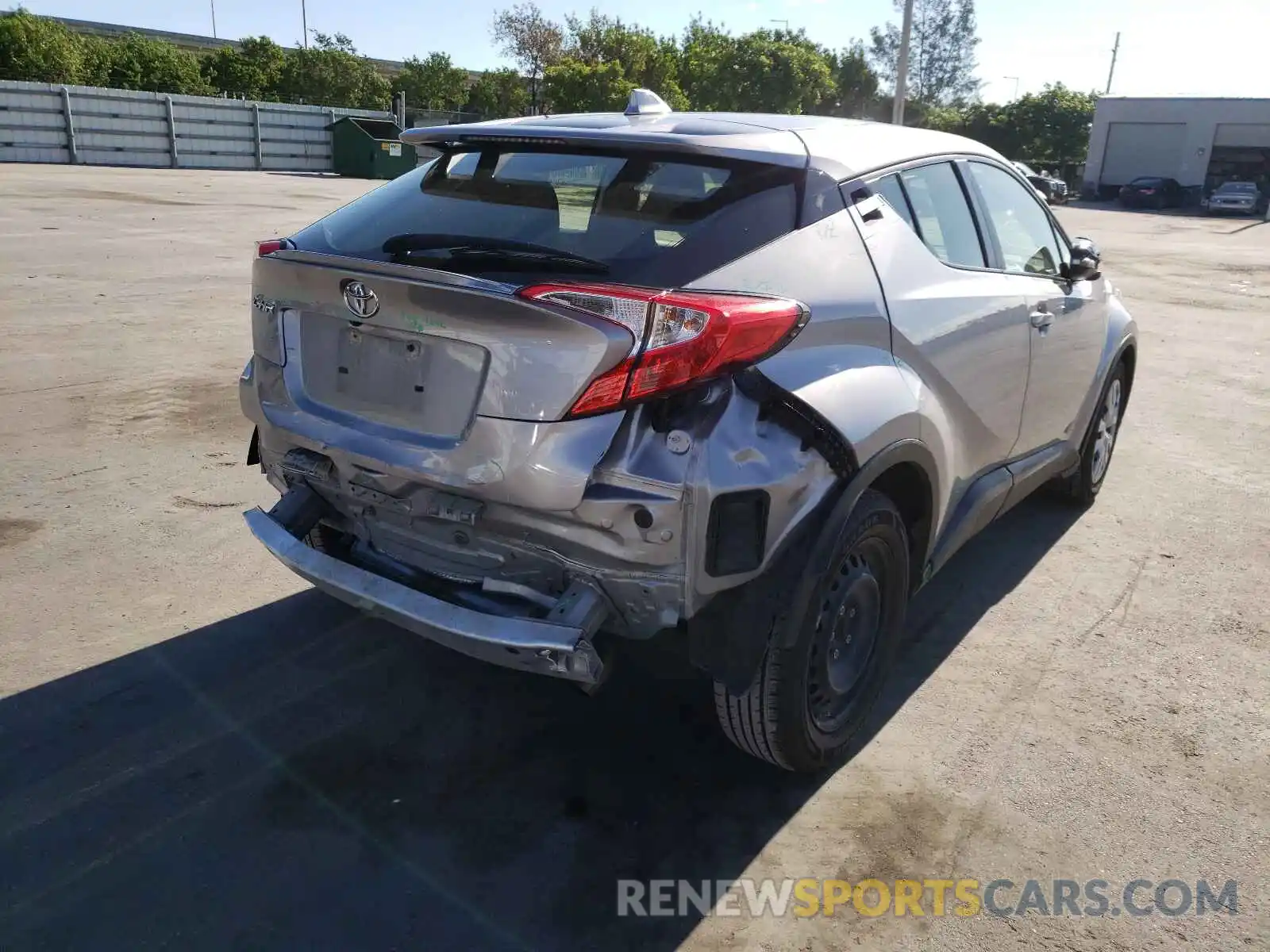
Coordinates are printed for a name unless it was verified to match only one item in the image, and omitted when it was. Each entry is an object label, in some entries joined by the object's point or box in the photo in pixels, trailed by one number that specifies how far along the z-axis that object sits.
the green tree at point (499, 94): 56.28
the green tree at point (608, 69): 46.62
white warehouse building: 48.28
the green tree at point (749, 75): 58.94
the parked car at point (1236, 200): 41.22
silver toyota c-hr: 2.46
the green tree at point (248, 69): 52.62
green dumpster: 37.34
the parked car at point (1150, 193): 45.09
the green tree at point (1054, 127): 57.78
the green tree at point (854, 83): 83.19
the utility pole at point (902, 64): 24.11
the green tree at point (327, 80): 55.81
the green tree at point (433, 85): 58.66
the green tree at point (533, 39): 59.88
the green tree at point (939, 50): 85.88
